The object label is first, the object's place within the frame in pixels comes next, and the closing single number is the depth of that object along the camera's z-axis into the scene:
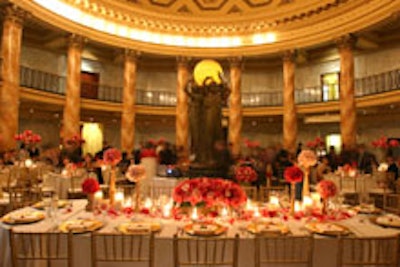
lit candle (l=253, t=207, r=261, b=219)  3.68
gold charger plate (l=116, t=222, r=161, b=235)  3.06
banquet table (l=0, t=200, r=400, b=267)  2.85
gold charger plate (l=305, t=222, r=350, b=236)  2.98
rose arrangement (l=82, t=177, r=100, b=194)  3.67
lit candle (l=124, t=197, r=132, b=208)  4.02
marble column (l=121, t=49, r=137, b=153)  15.72
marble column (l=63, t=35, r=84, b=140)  13.83
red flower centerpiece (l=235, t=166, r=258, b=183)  4.34
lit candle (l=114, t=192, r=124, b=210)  3.95
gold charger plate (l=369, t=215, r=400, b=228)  3.33
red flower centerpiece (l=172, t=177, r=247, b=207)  3.36
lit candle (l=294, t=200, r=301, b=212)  3.93
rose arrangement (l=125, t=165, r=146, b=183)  3.80
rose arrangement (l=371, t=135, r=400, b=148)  10.40
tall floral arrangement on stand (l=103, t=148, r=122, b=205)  4.16
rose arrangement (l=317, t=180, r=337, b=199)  3.44
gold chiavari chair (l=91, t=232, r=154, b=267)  2.59
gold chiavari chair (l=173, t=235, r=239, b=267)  2.52
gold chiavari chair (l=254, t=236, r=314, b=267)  2.57
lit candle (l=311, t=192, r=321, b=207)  4.18
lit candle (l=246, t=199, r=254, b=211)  3.84
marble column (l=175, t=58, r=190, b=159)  16.53
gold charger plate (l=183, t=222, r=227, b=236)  2.96
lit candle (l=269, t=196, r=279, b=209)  4.12
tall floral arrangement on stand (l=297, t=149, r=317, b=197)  3.98
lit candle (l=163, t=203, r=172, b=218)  3.66
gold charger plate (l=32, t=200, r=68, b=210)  4.00
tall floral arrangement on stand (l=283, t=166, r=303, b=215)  3.76
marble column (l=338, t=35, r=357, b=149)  13.61
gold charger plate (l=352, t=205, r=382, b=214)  3.97
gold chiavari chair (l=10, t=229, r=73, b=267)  2.60
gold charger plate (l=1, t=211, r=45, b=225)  3.26
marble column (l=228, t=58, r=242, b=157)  16.56
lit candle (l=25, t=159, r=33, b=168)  9.00
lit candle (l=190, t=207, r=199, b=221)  3.46
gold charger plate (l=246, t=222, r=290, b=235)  3.01
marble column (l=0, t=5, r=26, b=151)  11.02
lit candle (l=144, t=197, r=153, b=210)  3.99
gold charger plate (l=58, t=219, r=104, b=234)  2.98
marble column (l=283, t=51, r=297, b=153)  15.62
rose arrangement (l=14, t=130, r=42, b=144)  10.20
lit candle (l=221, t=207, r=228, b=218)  3.65
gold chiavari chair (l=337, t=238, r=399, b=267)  2.53
